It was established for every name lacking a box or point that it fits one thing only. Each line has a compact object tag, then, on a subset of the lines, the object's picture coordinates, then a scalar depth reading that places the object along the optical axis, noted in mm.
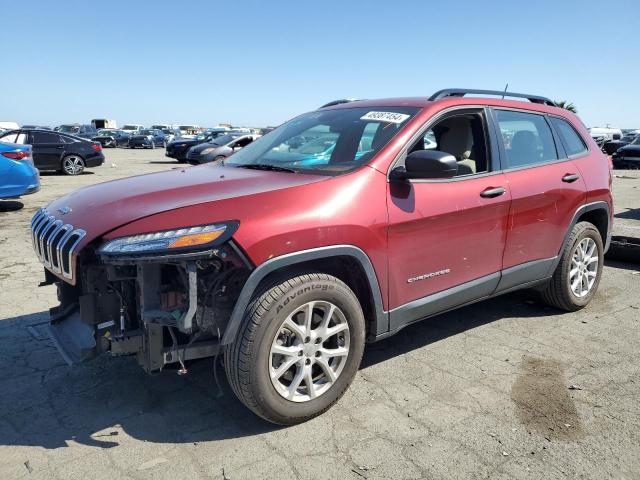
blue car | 8961
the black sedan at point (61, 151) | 16062
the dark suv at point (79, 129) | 42200
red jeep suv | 2658
